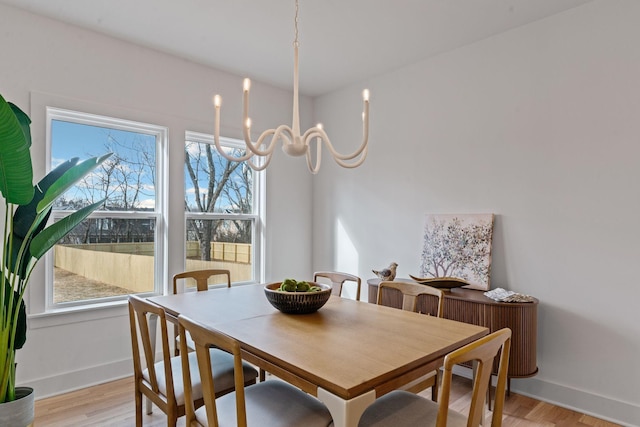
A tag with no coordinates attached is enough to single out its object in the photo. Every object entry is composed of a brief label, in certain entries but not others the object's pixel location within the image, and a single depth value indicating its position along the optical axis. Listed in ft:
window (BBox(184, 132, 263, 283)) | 12.59
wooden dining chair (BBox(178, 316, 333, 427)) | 4.58
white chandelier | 6.57
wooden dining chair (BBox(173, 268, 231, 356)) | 9.57
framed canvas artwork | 10.30
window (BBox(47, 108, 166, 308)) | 10.18
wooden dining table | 4.28
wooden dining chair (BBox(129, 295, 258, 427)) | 5.98
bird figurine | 10.98
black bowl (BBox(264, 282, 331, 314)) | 6.87
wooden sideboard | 8.77
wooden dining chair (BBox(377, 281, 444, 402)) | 7.00
